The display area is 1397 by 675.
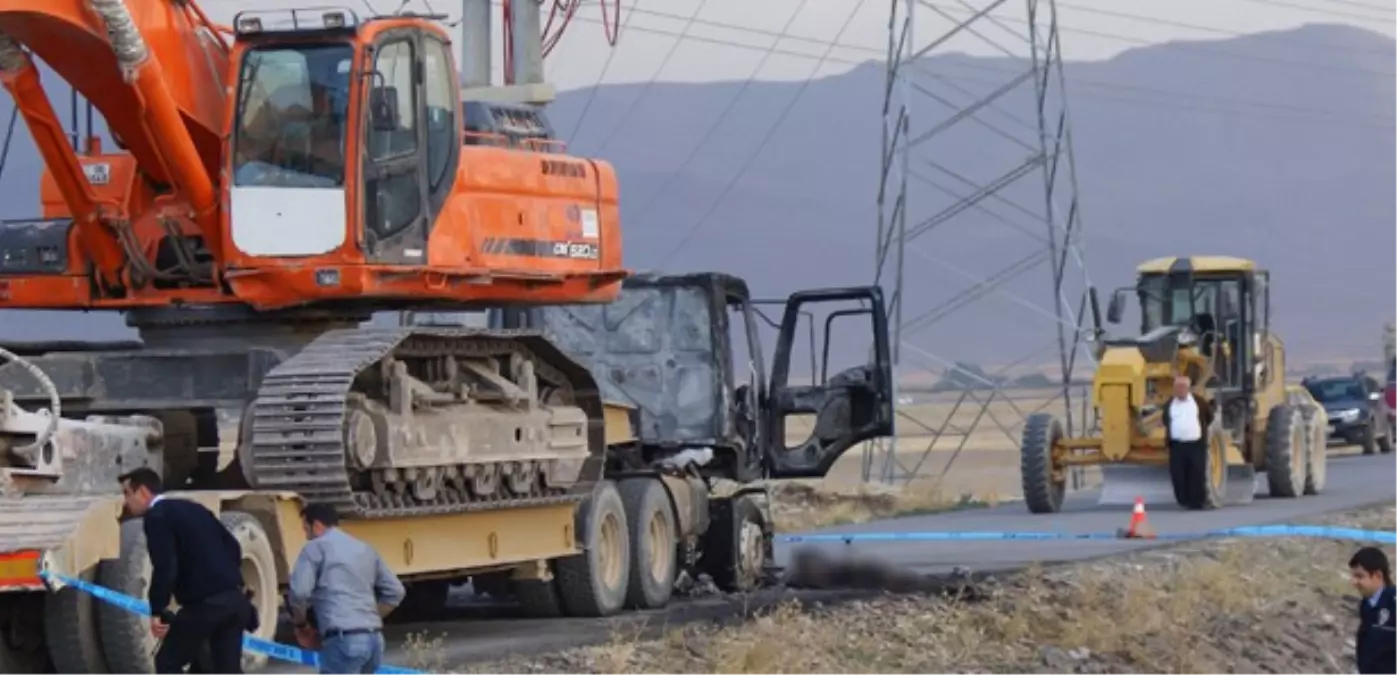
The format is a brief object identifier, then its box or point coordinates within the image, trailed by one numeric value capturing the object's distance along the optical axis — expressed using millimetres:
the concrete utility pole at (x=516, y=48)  36406
